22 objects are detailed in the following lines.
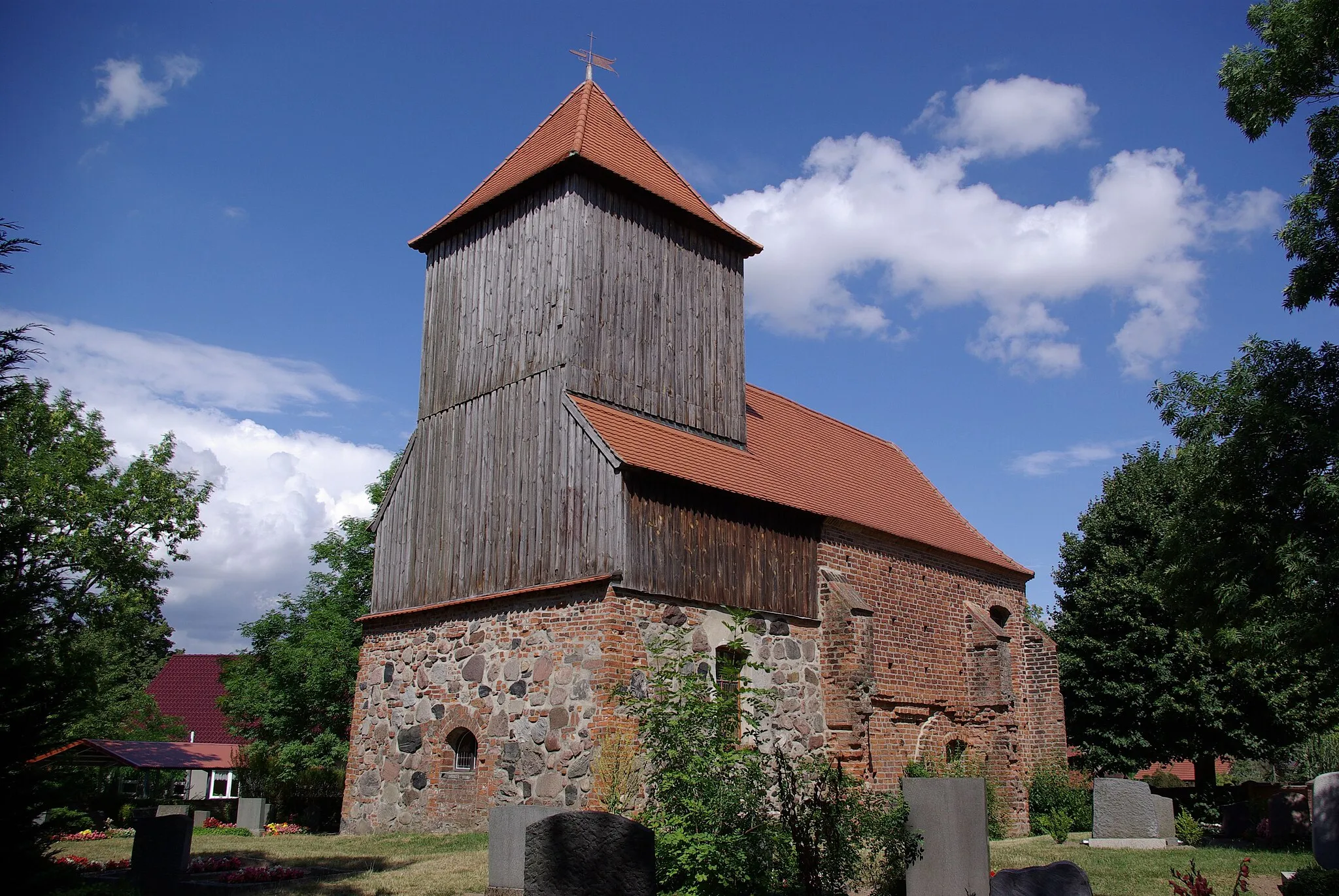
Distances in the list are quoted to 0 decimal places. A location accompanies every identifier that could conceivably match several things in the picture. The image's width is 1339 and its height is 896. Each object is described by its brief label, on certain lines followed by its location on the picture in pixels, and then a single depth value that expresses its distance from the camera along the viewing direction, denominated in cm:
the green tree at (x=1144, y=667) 2144
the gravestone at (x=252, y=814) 2080
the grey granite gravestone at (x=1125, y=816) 1600
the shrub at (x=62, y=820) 673
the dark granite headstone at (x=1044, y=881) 796
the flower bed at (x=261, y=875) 1113
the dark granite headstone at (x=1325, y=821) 1125
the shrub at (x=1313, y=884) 947
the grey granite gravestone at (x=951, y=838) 960
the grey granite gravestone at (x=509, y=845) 1041
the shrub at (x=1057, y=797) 2027
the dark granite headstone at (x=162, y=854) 1052
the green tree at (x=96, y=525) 2091
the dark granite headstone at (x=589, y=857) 629
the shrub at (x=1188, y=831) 1647
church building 1441
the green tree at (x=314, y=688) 2527
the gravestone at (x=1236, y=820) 1769
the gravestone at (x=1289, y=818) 1584
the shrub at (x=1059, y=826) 1702
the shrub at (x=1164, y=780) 2805
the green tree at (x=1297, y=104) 1373
